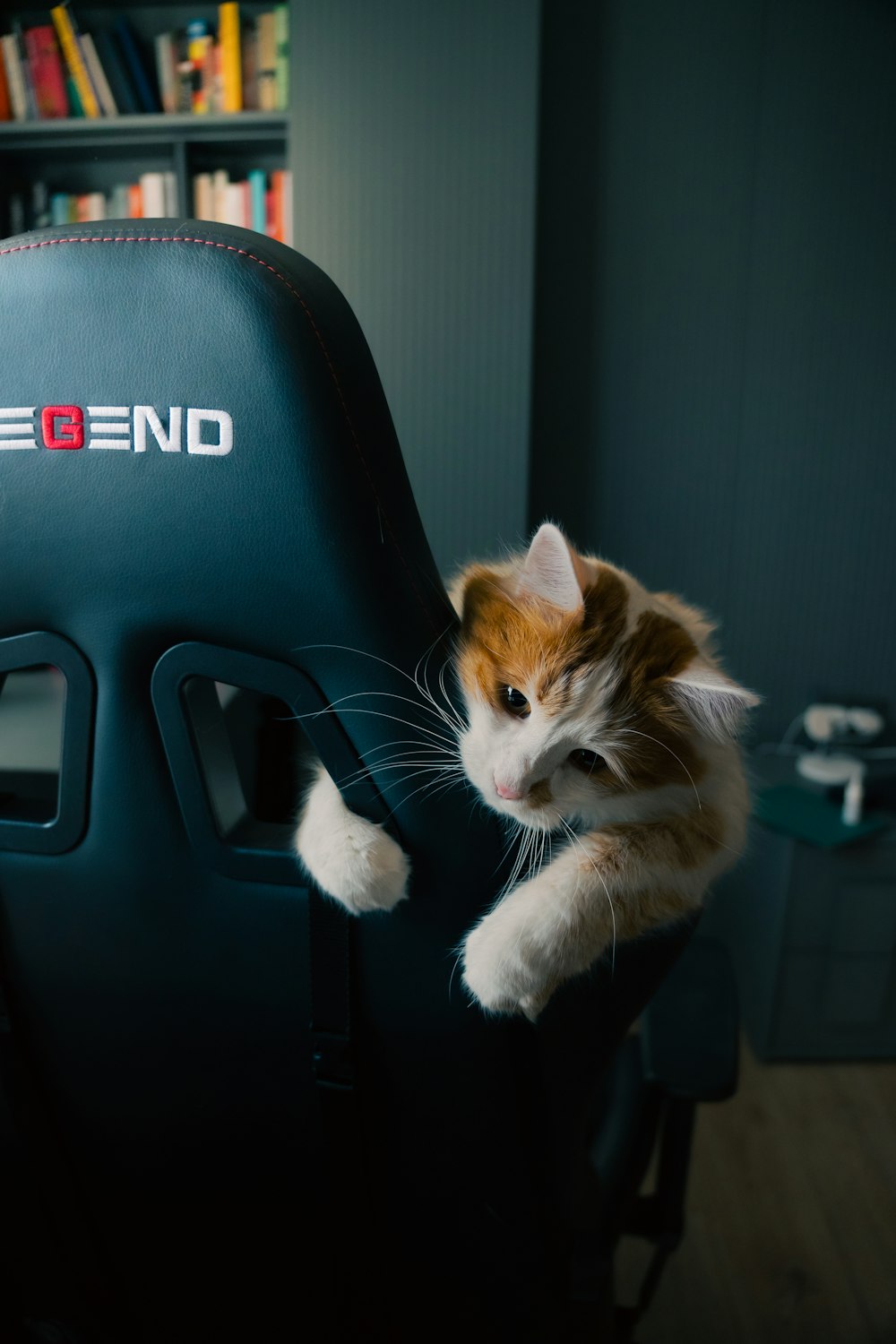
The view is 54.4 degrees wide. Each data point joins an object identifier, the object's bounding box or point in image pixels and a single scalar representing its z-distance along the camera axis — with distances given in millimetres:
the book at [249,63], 2160
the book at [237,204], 2232
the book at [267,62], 2123
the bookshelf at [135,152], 2158
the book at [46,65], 2164
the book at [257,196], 2211
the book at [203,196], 2258
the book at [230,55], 2121
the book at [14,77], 2156
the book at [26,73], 2166
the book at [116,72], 2160
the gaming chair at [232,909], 490
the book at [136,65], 2166
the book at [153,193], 2277
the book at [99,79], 2150
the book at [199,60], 2170
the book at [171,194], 2273
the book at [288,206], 2170
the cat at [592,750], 717
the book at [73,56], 2152
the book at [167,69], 2191
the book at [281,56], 2109
